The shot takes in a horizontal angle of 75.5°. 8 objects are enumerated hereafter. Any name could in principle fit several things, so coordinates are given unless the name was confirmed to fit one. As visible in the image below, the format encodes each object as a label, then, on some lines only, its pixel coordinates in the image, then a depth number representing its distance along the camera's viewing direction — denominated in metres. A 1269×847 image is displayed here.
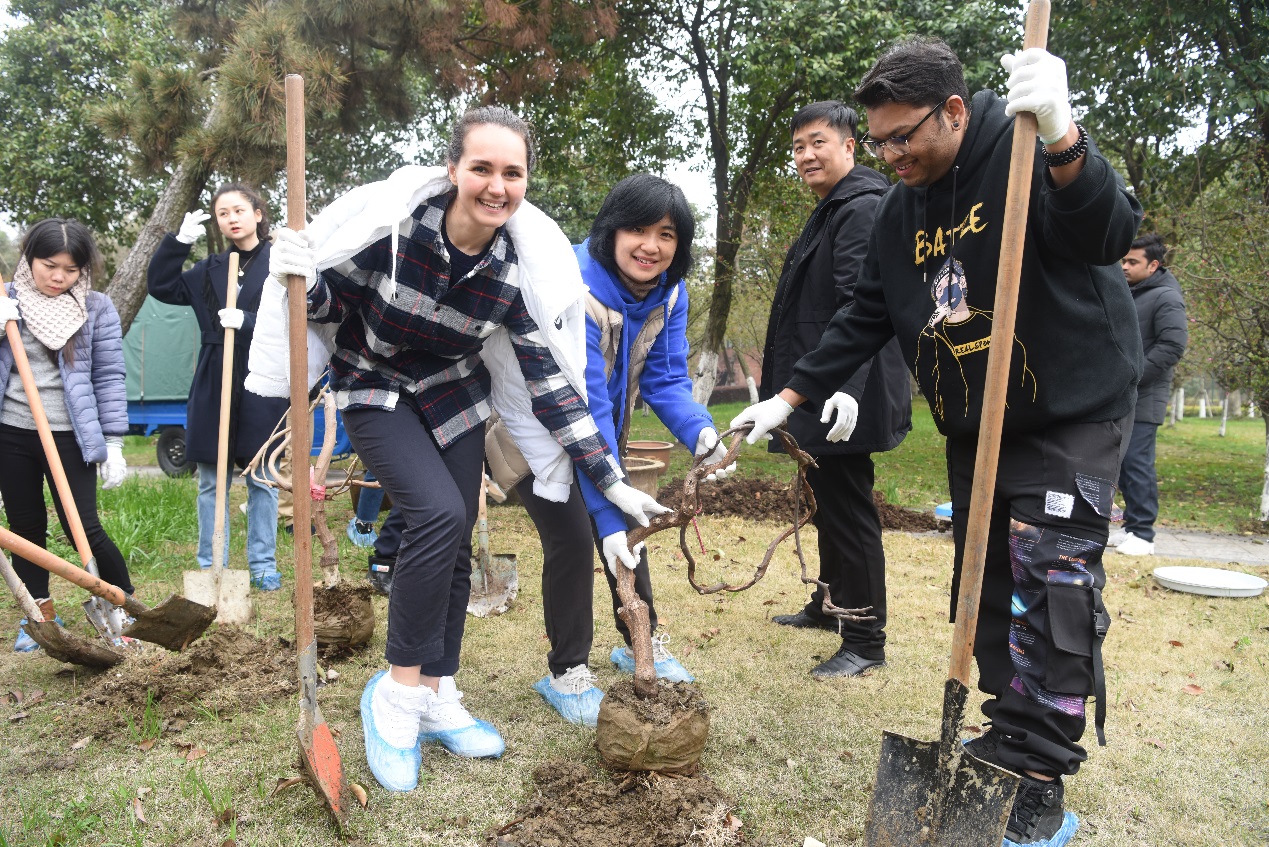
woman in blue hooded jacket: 2.63
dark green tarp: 10.45
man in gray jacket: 5.47
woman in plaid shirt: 2.23
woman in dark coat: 4.16
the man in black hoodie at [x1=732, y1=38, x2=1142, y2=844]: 1.95
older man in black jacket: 3.18
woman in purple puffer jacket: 3.43
